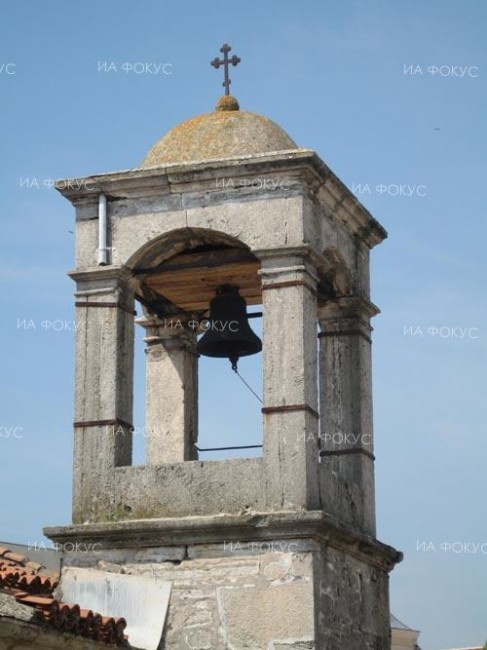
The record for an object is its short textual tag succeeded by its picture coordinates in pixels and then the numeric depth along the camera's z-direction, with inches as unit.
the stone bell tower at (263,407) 406.6
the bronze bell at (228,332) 469.7
